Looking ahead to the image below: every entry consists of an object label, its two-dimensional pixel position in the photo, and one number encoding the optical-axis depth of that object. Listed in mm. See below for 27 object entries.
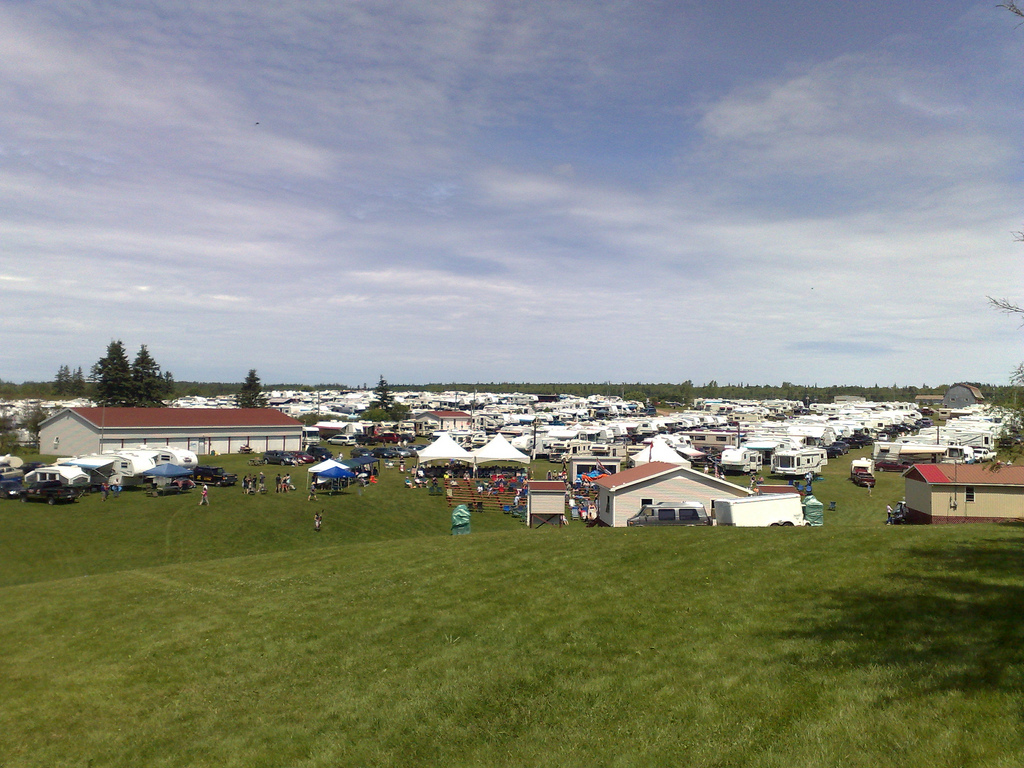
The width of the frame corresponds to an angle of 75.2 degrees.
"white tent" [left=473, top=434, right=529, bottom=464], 56156
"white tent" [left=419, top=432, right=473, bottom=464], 55188
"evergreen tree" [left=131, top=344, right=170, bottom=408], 101500
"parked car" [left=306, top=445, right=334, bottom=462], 65875
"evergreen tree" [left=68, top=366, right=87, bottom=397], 155425
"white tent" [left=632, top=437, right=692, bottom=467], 54750
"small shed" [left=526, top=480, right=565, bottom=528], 35031
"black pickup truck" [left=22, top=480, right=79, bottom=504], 40969
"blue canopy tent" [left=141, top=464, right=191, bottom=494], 45500
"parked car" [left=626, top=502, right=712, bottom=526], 26500
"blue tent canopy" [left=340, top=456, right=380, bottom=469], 55669
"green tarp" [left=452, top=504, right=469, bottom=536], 28438
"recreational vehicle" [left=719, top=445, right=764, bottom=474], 62594
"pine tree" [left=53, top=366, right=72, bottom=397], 163525
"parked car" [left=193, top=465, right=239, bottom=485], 49281
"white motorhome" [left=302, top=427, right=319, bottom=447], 85262
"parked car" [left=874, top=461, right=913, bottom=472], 61875
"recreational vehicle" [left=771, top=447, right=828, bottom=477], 59844
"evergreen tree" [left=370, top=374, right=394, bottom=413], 132125
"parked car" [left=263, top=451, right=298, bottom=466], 64375
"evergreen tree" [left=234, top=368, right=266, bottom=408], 116938
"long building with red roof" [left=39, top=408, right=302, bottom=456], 65562
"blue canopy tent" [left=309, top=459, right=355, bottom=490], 47469
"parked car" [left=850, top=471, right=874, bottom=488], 53306
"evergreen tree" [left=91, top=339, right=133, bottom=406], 100250
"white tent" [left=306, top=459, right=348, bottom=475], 47562
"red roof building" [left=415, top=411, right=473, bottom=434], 103312
